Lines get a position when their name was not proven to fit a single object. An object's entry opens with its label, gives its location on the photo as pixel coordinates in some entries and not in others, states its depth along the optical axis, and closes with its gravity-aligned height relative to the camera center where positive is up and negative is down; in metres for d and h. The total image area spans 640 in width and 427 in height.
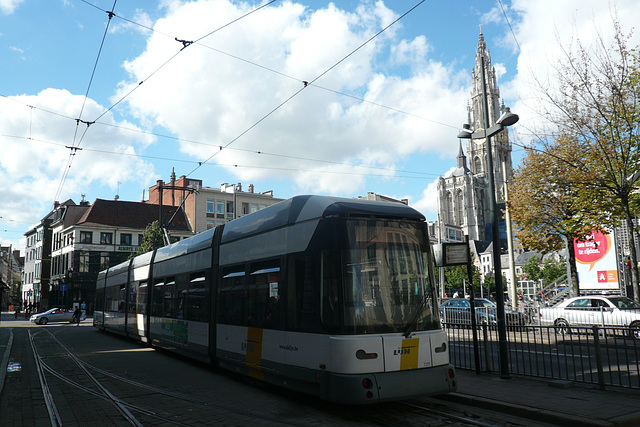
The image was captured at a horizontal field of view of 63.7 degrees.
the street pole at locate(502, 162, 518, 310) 23.30 +2.12
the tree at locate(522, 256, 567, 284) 82.94 +2.30
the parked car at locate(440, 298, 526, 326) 19.61 -1.16
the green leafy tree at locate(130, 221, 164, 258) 43.41 +4.91
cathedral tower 146.88 +28.40
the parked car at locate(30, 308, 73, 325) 38.81 -1.32
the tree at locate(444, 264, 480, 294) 95.69 +1.59
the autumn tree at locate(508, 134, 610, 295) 20.69 +3.53
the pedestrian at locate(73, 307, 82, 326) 36.66 -1.12
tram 7.07 -0.21
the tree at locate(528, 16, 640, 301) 16.12 +5.14
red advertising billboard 28.66 +1.00
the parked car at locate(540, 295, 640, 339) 18.47 -1.12
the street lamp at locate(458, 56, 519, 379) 9.83 +1.09
